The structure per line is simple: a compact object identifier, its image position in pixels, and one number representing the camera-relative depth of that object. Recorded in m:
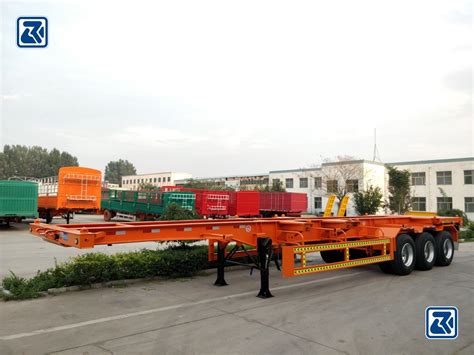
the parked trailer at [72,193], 22.59
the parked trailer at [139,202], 24.44
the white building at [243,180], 78.39
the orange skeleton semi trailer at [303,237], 6.70
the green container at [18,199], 20.27
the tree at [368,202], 30.36
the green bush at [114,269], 7.42
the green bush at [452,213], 27.80
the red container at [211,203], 26.08
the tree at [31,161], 95.31
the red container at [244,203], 30.00
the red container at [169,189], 33.22
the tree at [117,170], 143.38
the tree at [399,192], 32.62
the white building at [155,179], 116.69
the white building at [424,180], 45.81
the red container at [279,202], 35.50
